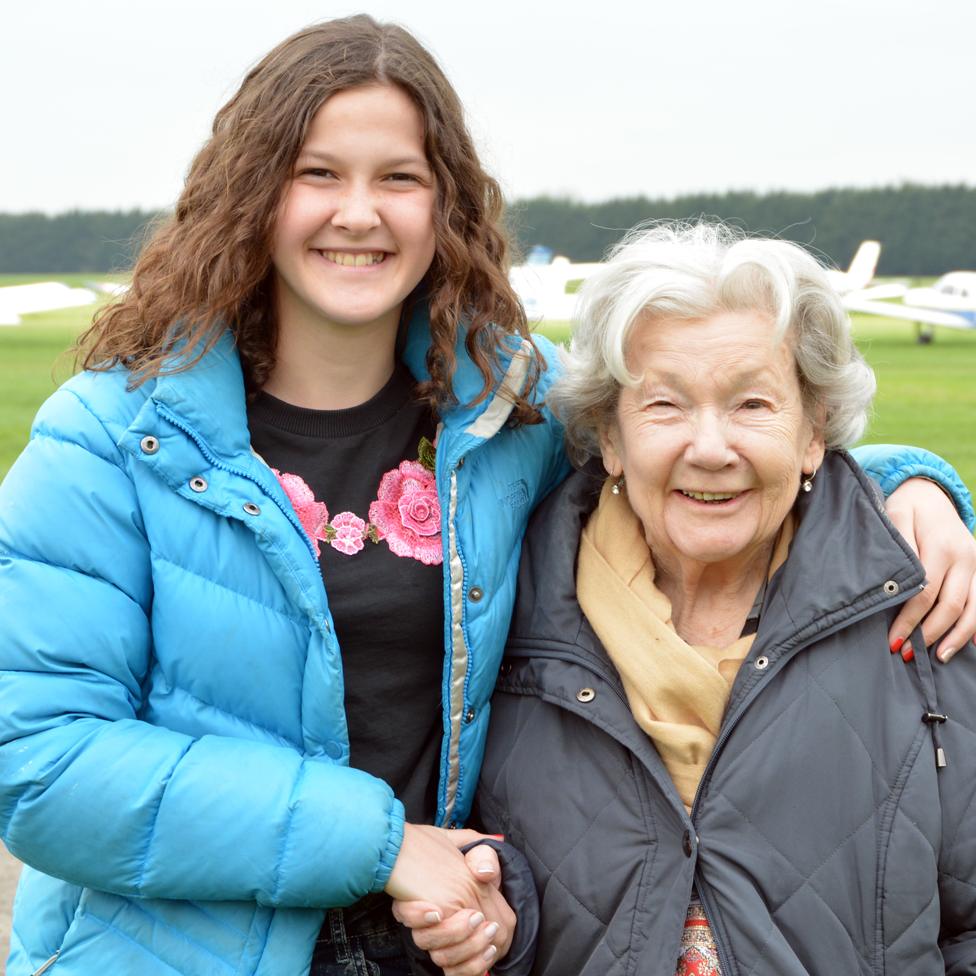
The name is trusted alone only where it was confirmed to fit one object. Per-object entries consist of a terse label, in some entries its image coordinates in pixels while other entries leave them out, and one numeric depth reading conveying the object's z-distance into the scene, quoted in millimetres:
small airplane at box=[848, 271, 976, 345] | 43531
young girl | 2064
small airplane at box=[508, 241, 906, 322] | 39969
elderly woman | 2203
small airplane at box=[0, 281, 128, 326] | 42531
